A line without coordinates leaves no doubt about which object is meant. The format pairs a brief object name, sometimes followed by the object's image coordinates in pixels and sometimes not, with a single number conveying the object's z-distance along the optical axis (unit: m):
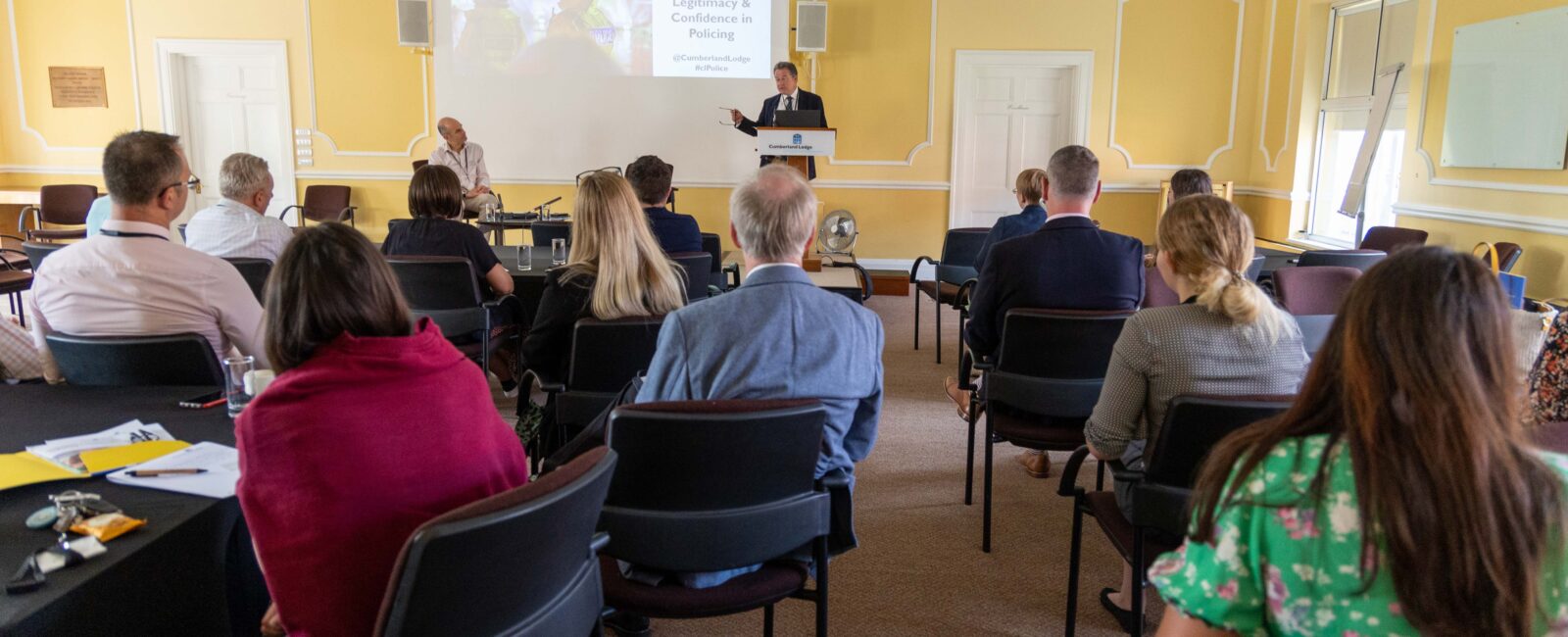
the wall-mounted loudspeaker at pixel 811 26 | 8.08
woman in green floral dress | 0.96
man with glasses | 2.43
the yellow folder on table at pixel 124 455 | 1.69
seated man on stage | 7.52
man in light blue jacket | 1.93
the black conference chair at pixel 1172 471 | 1.89
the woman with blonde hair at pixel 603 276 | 2.81
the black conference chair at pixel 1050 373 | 2.79
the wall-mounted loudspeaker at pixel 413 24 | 8.08
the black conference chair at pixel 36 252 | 4.86
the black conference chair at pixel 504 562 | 1.19
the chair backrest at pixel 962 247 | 5.47
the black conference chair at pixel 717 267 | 4.89
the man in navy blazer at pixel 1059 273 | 3.18
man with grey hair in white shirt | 3.82
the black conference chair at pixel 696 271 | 3.76
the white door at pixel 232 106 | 8.55
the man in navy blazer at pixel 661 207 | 4.11
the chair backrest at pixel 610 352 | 2.67
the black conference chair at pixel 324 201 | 8.56
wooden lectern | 6.90
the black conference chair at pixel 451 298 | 3.77
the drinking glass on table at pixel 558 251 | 4.68
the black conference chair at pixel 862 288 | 4.62
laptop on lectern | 6.95
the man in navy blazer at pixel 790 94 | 7.53
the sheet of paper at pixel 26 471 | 1.60
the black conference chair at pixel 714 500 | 1.68
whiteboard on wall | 5.14
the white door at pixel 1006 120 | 8.43
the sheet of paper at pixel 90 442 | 1.71
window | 6.67
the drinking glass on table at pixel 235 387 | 2.02
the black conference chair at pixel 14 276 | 5.46
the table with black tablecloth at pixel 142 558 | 1.29
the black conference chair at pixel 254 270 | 3.61
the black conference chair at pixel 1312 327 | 2.93
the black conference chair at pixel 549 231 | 5.42
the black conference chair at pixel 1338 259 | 4.39
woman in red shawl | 1.35
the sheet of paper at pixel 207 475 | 1.61
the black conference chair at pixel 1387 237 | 5.68
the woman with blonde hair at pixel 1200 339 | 2.14
